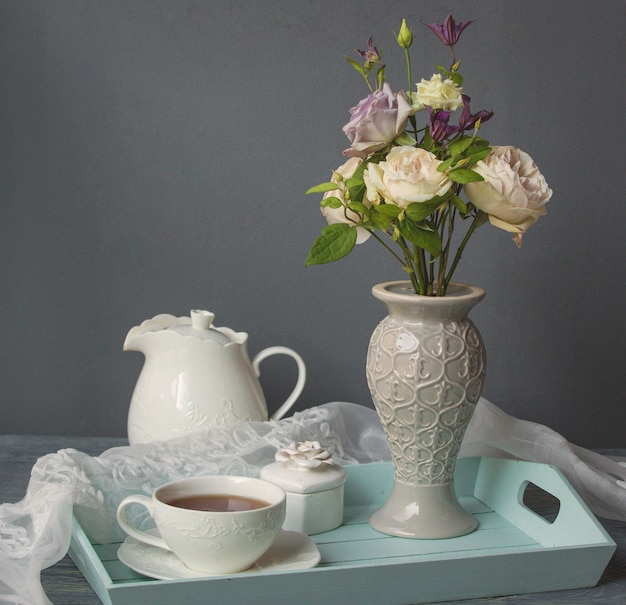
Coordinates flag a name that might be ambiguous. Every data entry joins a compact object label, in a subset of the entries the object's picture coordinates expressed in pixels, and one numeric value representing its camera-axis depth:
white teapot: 1.81
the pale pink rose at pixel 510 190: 1.57
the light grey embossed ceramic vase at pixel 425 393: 1.62
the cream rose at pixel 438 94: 1.58
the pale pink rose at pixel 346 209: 1.61
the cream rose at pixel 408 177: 1.56
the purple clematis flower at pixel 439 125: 1.58
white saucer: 1.54
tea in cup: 1.52
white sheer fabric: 1.58
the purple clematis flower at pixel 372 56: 1.59
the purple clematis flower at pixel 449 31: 1.58
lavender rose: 1.57
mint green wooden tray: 1.51
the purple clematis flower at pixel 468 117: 1.58
